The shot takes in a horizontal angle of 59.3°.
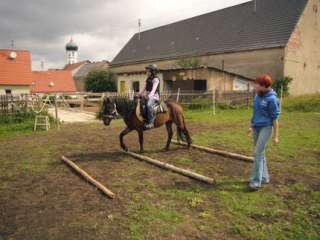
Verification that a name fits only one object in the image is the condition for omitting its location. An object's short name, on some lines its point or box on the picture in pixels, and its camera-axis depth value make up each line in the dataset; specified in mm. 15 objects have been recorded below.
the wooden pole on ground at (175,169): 5574
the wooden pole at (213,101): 18841
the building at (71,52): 103125
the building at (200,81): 24469
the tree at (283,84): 26258
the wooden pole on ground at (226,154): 7112
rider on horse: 7547
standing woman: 4949
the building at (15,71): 34344
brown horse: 7465
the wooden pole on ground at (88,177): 4942
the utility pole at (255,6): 33531
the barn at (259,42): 27812
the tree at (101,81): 44531
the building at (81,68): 63750
